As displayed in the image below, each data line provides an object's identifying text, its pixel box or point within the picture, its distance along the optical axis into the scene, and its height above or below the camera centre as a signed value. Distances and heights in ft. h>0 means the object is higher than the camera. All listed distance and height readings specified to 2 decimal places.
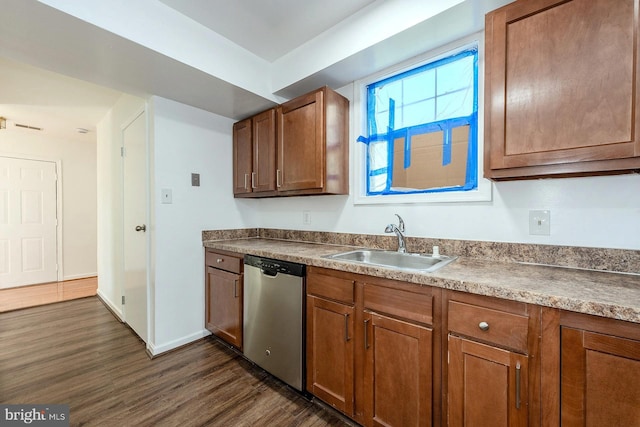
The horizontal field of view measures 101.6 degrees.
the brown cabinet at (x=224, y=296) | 7.07 -2.48
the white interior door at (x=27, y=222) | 13.39 -0.61
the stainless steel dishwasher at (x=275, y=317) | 5.55 -2.46
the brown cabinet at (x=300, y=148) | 6.56 +1.74
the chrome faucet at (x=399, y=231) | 5.80 -0.46
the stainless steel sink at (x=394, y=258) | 5.42 -1.08
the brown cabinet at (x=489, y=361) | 3.14 -1.95
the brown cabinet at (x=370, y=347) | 3.97 -2.37
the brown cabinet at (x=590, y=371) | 2.64 -1.73
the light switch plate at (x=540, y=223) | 4.54 -0.22
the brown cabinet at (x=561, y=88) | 3.28 +1.69
